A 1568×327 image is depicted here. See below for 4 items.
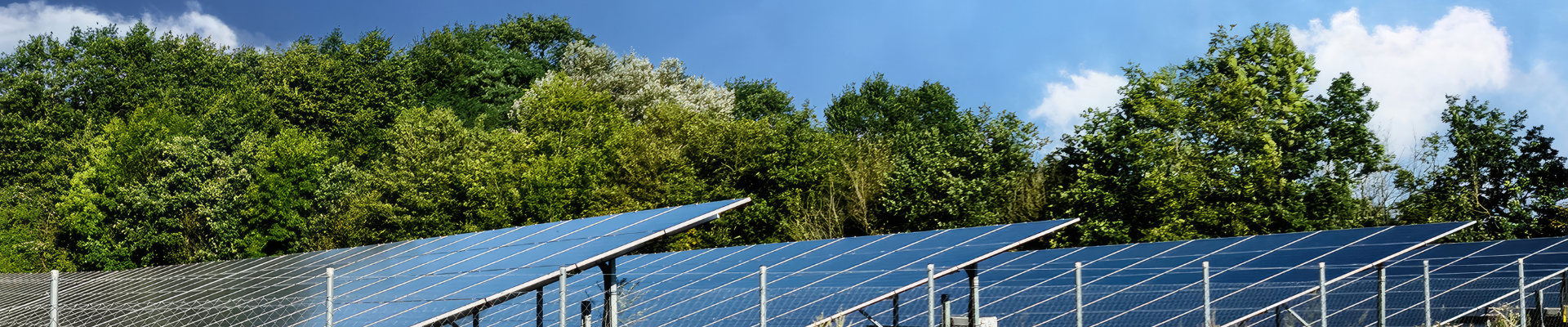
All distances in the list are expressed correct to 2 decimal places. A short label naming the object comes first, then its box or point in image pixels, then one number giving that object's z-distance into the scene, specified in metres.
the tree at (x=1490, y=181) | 45.09
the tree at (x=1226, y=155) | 43.31
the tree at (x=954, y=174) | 46.75
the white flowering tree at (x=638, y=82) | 60.84
